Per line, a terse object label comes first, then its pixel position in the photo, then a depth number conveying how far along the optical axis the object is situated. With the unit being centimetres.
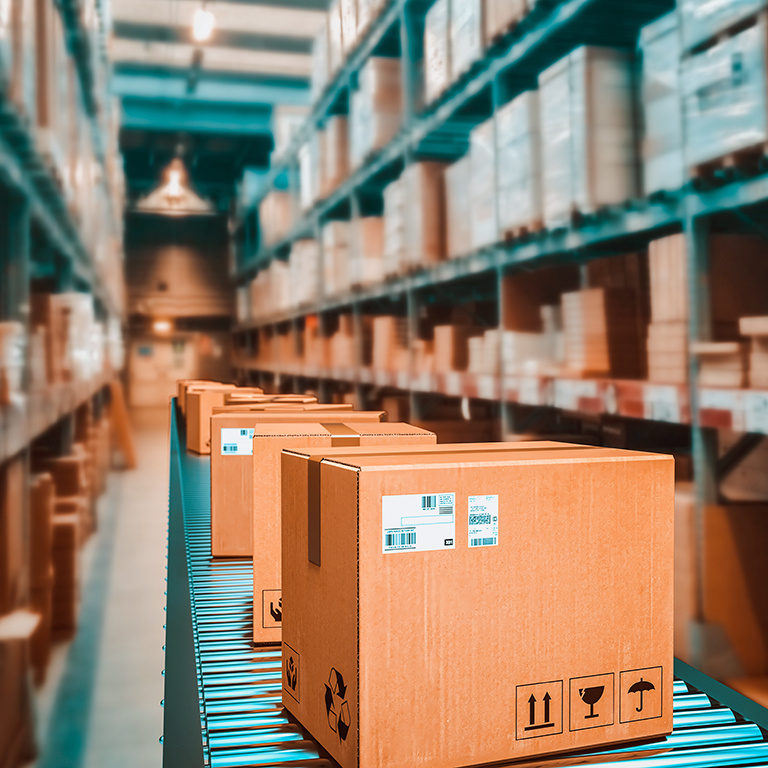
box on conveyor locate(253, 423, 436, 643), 125
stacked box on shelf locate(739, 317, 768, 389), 189
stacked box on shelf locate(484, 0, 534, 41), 284
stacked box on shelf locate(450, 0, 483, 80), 321
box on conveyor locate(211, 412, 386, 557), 177
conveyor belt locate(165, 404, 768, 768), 87
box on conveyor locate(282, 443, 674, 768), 82
